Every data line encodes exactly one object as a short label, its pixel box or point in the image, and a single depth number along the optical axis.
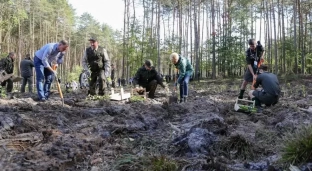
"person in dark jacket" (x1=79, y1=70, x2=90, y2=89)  14.28
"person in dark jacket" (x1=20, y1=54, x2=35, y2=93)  11.43
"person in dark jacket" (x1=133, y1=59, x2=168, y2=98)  8.81
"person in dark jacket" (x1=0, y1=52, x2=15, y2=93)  11.41
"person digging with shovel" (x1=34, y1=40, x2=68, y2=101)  7.07
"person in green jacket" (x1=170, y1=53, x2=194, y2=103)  7.65
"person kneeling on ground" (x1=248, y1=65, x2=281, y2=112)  6.31
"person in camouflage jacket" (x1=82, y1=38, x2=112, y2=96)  8.10
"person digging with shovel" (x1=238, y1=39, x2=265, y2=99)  7.63
